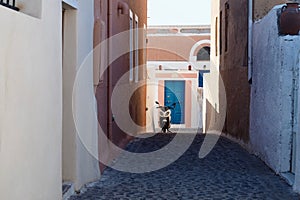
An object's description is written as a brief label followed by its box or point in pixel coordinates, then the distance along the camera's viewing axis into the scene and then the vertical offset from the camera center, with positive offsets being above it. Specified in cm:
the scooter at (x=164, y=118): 1919 -121
